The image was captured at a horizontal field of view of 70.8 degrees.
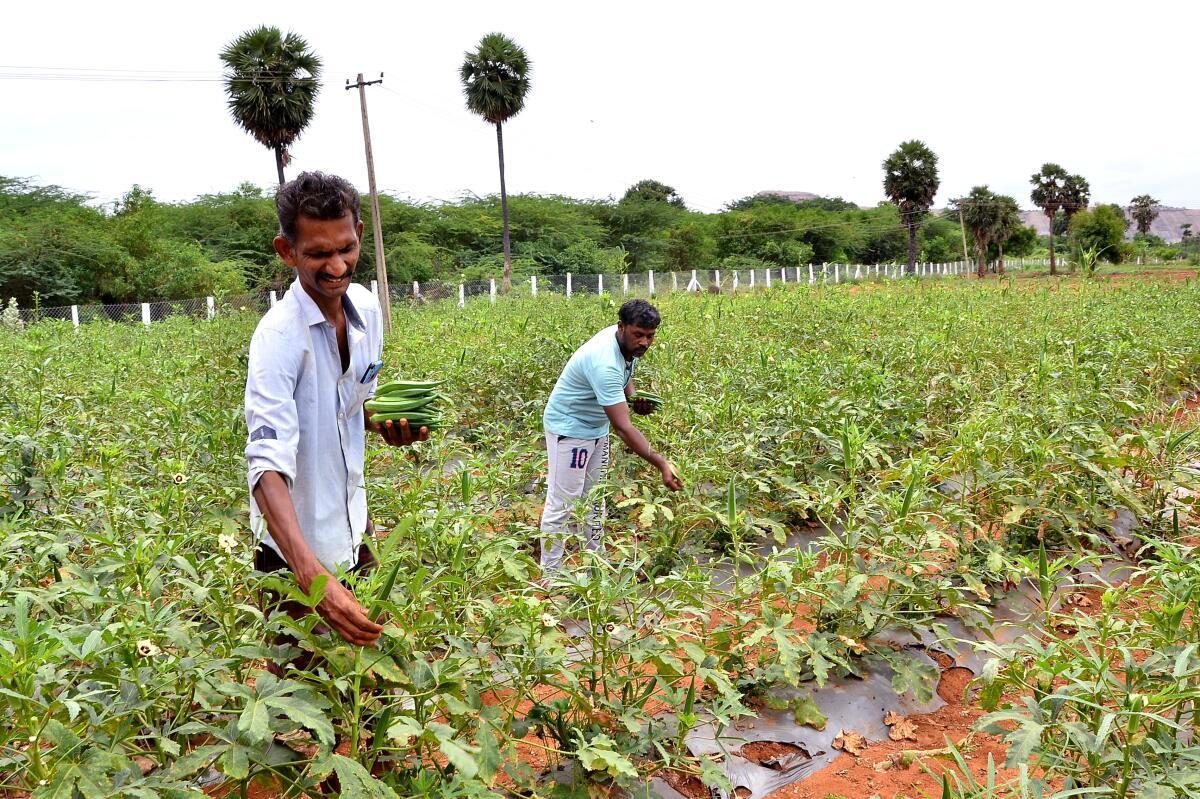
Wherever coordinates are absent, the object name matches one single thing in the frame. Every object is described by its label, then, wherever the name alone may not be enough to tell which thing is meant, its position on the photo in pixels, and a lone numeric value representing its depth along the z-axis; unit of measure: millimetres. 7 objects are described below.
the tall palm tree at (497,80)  28516
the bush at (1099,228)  44562
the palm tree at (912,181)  44531
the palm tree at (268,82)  23609
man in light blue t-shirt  3840
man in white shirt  1850
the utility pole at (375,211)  15789
